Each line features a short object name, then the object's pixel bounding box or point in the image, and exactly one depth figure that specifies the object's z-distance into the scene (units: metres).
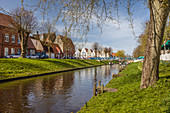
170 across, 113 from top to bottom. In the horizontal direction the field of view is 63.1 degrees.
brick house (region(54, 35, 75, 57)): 69.96
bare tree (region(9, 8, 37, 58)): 26.86
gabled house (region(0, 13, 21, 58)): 32.44
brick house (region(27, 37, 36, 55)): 44.89
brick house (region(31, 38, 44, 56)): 54.17
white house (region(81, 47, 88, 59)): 114.00
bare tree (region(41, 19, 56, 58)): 41.69
